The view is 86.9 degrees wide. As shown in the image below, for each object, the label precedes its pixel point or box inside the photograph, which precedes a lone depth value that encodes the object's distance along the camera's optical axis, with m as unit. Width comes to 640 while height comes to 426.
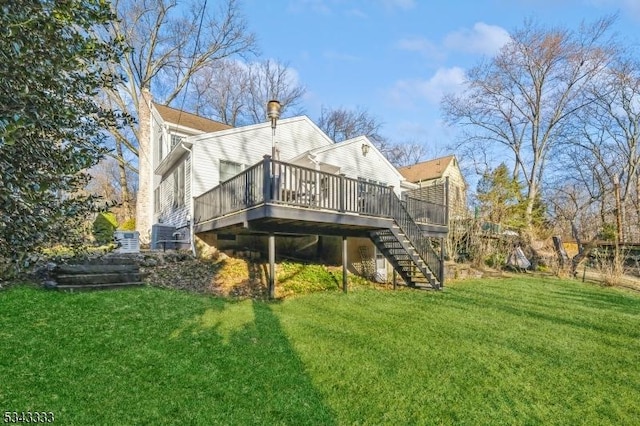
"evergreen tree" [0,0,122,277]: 1.76
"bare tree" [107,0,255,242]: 20.33
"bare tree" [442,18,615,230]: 21.84
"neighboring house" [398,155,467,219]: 17.70
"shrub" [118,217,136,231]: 18.98
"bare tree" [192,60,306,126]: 26.41
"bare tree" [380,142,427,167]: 34.34
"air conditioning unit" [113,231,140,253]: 11.27
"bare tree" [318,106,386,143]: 30.16
